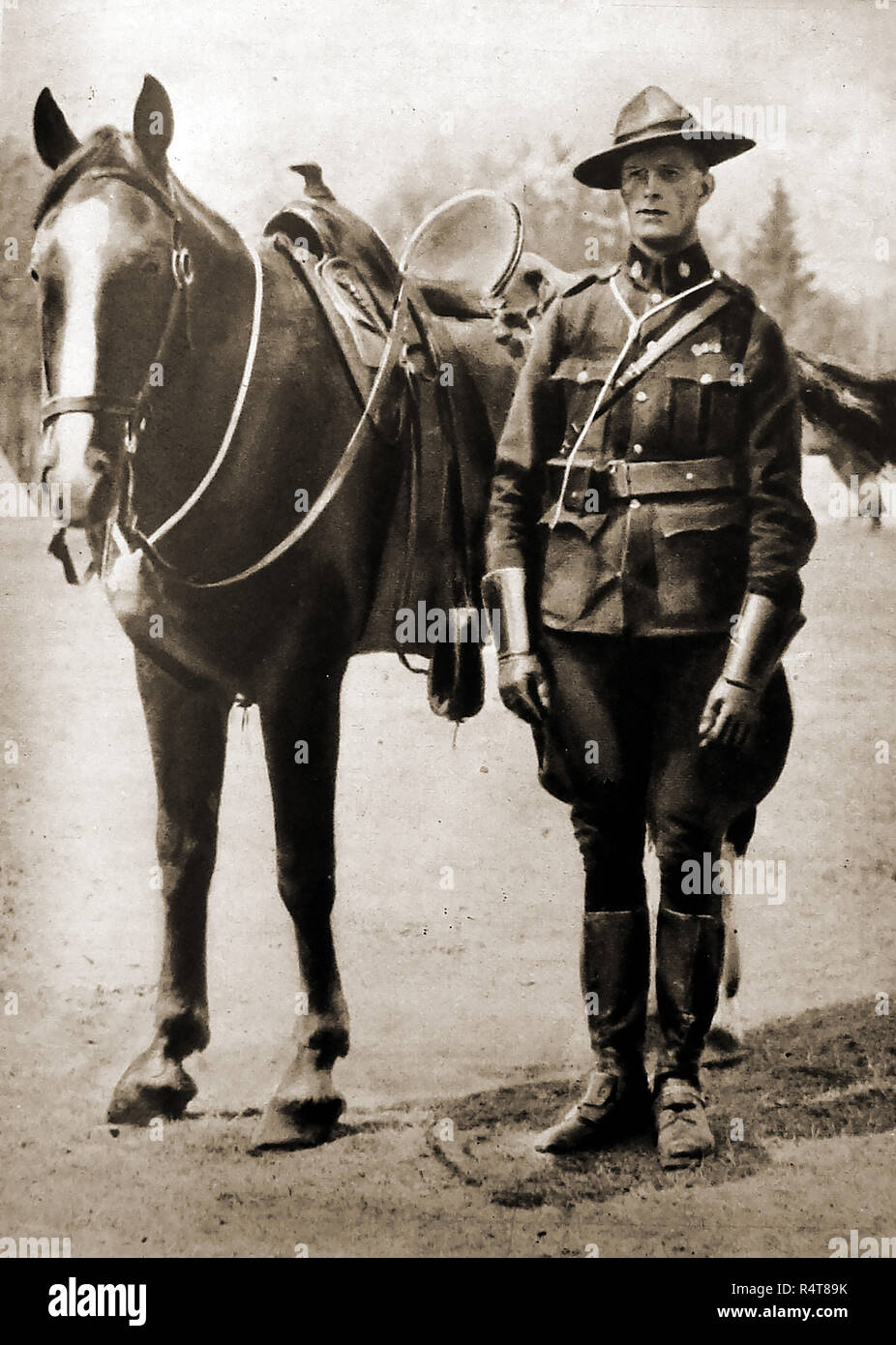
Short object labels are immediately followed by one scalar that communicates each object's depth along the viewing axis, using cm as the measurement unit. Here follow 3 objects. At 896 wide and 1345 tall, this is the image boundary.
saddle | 426
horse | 400
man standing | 402
